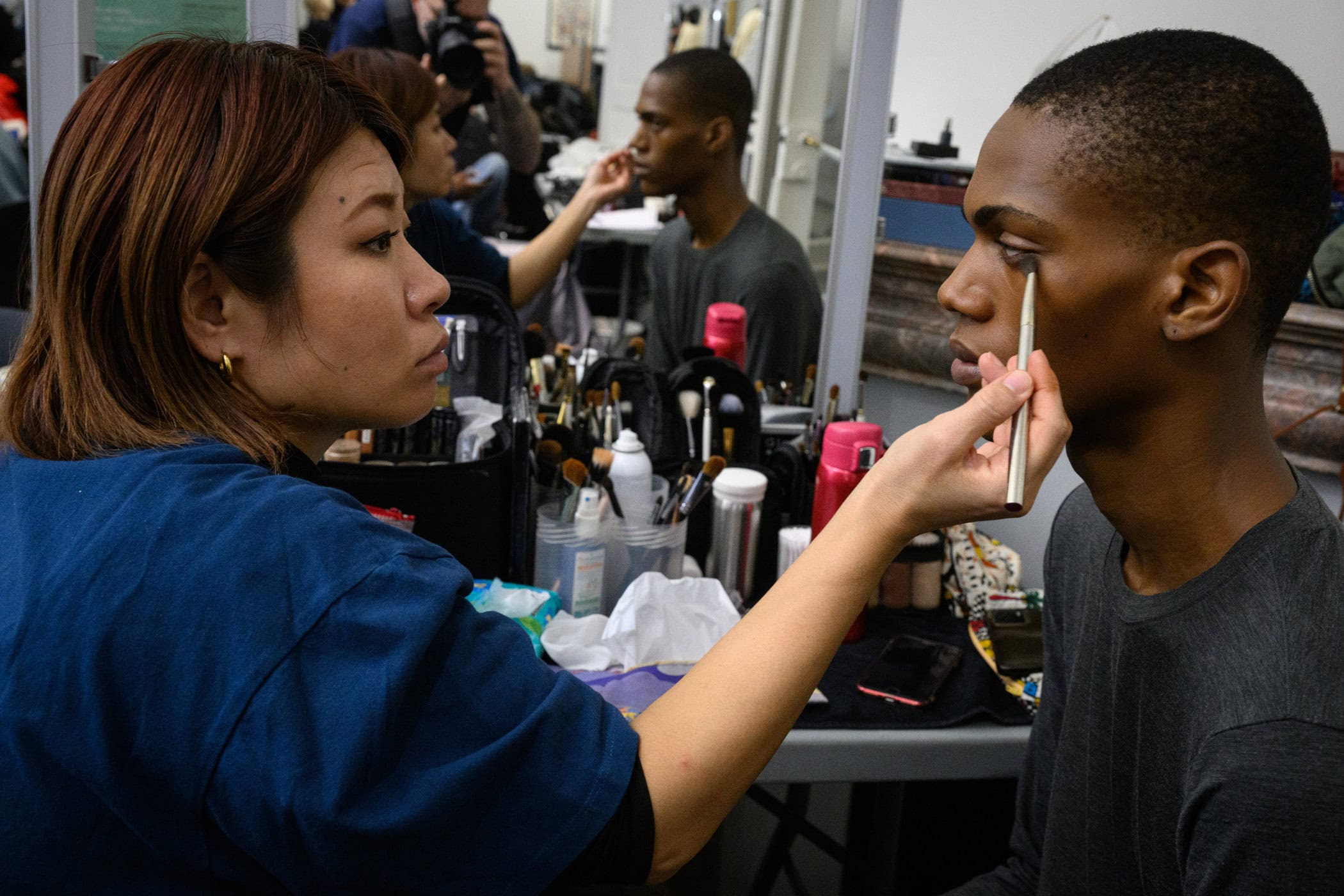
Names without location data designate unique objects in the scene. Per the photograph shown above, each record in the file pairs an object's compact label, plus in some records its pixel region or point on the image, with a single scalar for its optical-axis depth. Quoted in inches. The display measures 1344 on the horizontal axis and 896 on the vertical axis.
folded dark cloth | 49.4
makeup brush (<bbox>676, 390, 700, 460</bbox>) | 63.4
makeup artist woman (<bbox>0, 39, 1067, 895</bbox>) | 23.5
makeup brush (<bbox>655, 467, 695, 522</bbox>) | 55.9
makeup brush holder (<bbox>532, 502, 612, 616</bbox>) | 53.9
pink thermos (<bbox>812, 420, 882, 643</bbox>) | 56.1
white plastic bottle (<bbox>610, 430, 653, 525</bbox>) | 56.4
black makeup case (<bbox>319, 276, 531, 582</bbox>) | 51.4
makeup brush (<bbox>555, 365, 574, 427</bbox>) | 61.6
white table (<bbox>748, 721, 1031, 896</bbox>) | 48.4
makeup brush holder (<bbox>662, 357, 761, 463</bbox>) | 64.2
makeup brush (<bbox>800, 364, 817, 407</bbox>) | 72.4
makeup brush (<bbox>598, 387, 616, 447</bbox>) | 60.8
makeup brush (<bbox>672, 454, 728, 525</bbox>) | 55.9
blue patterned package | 51.8
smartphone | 51.1
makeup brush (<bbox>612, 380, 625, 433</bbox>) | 61.4
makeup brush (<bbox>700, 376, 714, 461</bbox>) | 62.3
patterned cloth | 59.0
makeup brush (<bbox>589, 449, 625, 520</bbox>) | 55.4
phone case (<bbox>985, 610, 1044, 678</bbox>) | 53.4
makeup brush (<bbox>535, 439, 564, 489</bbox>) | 57.2
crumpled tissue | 50.3
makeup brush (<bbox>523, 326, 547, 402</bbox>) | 65.4
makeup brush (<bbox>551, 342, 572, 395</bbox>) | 66.9
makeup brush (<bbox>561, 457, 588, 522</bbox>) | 53.2
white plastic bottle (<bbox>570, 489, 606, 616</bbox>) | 53.8
